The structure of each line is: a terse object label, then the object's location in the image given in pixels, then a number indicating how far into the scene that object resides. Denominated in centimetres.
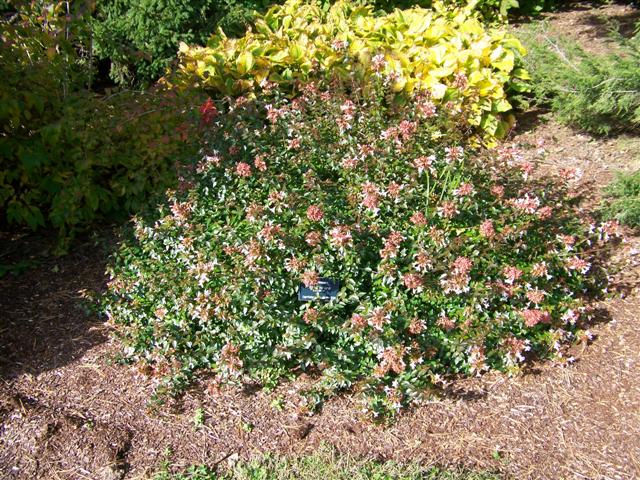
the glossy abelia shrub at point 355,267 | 316
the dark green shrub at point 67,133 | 405
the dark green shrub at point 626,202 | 395
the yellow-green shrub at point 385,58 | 490
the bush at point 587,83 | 459
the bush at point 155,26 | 547
